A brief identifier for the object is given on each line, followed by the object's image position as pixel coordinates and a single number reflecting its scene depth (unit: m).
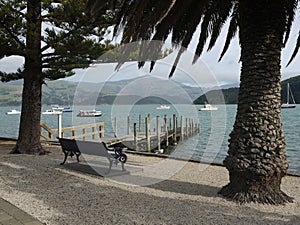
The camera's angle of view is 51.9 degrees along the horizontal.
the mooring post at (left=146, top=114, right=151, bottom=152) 18.82
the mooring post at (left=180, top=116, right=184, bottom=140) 27.02
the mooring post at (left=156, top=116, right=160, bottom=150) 19.69
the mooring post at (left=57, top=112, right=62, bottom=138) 13.34
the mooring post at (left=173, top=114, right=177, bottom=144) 25.85
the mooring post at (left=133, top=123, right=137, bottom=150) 18.00
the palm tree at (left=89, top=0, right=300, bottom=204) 4.82
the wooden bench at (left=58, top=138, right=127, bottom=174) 6.43
